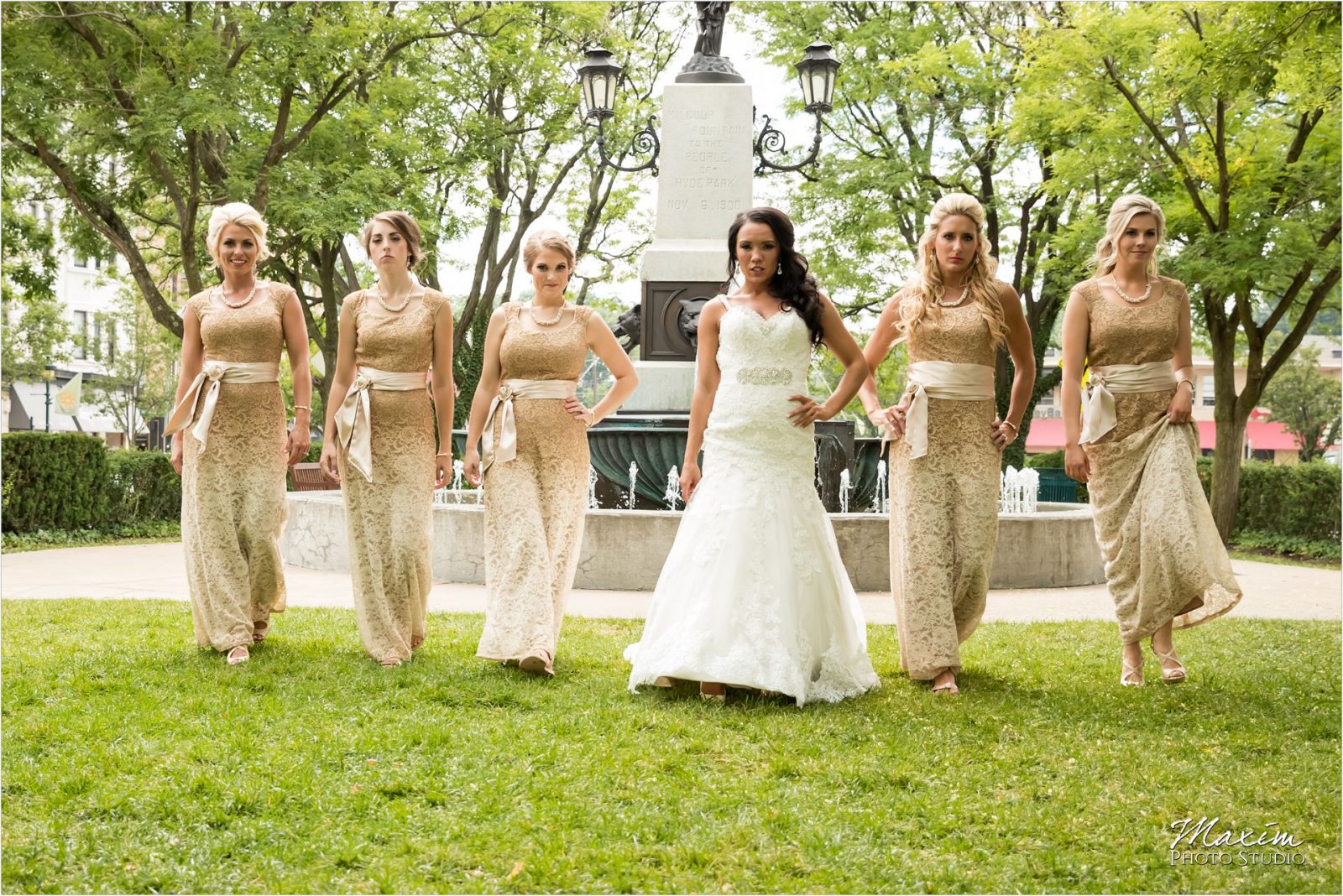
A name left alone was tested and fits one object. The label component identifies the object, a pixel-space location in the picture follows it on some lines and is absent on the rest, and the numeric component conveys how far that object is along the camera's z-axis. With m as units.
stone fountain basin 11.25
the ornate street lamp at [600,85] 14.80
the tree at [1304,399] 48.03
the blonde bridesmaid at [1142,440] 6.65
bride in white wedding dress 6.00
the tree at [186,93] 17.19
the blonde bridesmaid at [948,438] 6.61
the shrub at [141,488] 18.91
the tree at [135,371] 45.81
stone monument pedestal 14.25
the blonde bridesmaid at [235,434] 7.17
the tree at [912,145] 22.38
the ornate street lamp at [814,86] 14.66
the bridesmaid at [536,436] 6.96
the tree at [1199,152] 15.76
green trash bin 28.94
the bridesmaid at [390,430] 7.08
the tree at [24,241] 21.38
